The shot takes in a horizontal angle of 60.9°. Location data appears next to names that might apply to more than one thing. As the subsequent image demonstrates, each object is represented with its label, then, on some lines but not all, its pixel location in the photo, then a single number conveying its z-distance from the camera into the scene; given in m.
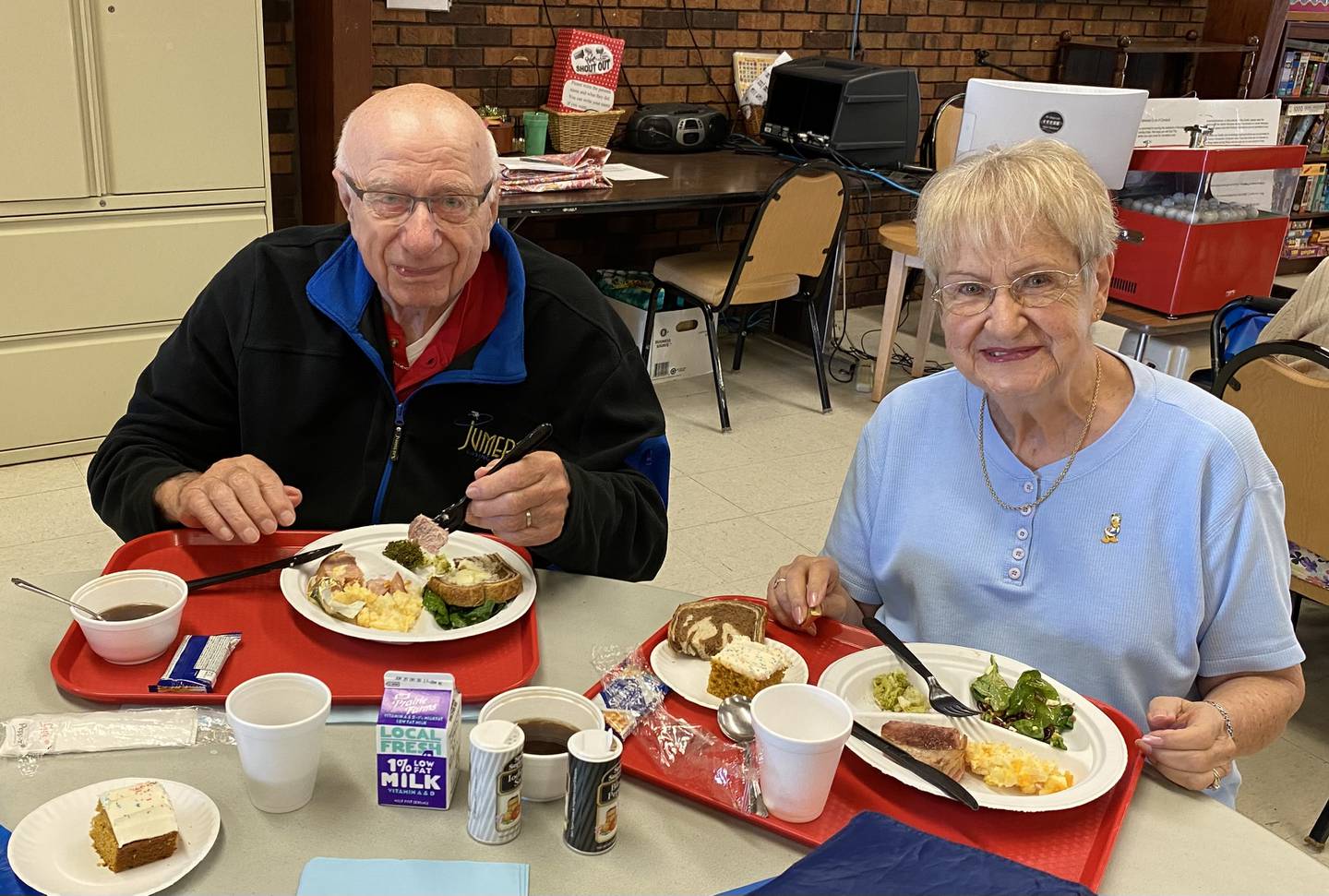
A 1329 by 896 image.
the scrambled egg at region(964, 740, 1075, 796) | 1.13
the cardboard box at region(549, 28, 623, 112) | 4.53
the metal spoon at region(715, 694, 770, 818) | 1.18
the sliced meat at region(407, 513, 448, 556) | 1.44
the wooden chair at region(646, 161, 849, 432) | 4.01
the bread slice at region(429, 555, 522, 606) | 1.37
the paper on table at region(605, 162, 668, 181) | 4.20
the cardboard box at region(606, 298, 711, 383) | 4.44
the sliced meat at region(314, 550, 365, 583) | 1.40
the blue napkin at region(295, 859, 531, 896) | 0.96
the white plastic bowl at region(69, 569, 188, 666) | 1.21
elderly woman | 1.33
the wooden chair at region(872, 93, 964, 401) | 4.47
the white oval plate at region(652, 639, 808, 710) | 1.26
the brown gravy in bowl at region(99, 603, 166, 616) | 1.28
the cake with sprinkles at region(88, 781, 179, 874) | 0.95
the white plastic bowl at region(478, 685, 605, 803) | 1.11
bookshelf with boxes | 6.48
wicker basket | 4.44
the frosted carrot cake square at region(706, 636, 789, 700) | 1.22
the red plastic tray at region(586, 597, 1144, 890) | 1.05
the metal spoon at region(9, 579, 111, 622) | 1.24
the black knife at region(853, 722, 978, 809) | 1.08
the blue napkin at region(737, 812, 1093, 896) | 0.80
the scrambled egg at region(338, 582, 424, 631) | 1.34
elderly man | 1.55
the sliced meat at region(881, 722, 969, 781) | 1.13
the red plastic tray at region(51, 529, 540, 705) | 1.21
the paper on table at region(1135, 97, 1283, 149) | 3.53
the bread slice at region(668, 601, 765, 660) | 1.32
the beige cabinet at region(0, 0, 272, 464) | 3.20
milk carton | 1.04
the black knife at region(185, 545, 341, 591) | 1.39
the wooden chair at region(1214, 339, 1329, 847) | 2.28
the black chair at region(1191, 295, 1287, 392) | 2.93
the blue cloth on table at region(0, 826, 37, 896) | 0.92
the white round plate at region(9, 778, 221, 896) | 0.93
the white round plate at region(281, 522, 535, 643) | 1.31
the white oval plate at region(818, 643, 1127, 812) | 1.10
